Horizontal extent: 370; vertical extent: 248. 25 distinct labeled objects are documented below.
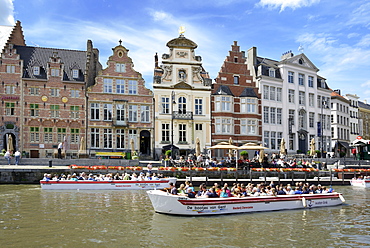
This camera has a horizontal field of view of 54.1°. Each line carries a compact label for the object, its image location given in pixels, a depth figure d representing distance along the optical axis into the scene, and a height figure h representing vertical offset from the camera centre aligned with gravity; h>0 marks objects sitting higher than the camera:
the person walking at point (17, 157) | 31.09 -0.51
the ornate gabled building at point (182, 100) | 43.22 +6.18
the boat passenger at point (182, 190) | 17.97 -1.97
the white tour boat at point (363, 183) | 31.55 -2.87
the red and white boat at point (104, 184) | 25.94 -2.47
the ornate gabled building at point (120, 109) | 41.84 +4.95
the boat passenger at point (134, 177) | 27.55 -2.01
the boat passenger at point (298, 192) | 20.39 -2.35
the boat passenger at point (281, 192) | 19.91 -2.29
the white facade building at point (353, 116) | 67.06 +6.38
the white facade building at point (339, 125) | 61.66 +4.35
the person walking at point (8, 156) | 31.19 -0.42
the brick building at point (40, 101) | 39.75 +5.63
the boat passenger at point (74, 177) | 26.51 -1.95
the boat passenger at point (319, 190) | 21.22 -2.34
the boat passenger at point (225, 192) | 18.14 -2.09
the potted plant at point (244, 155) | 38.50 -0.49
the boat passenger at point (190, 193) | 17.23 -2.04
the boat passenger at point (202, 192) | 17.95 -2.06
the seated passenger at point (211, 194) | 17.72 -2.12
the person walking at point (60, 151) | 35.03 -0.05
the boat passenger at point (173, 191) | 17.31 -1.92
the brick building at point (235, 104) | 45.12 +5.91
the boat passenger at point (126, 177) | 27.61 -1.99
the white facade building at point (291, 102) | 48.41 +6.78
